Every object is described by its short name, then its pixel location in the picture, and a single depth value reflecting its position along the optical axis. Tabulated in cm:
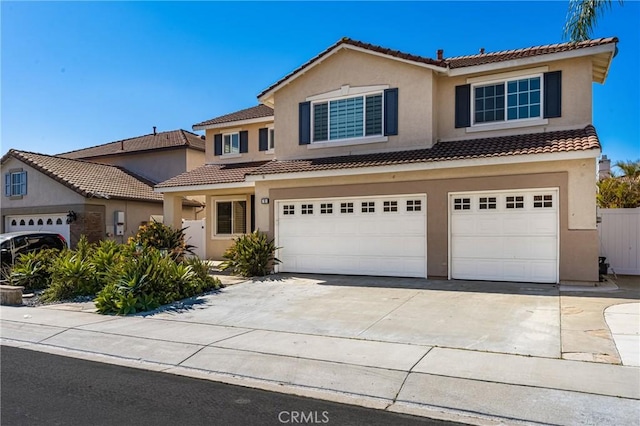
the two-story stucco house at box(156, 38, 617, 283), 1194
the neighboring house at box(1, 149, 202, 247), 2106
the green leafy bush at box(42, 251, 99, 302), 1230
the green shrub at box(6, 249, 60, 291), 1352
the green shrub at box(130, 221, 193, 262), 1680
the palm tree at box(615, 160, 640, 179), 1835
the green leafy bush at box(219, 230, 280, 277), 1491
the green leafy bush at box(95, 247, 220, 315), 1039
